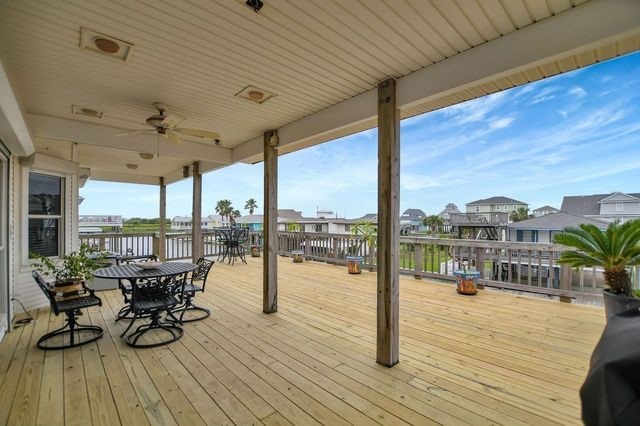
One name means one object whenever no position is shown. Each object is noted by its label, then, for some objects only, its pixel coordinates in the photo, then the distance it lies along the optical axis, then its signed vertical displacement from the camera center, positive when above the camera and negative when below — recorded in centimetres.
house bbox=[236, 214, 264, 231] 2382 -39
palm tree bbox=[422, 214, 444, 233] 1294 -39
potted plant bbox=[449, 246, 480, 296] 483 -115
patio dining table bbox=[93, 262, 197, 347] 320 -94
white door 343 -29
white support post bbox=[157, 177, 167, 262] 856 -35
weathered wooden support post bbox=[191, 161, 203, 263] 667 +27
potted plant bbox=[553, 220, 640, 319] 295 -43
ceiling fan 326 +107
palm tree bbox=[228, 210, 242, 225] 2658 +24
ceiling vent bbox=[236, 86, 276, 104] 296 +129
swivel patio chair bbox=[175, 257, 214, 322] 383 -106
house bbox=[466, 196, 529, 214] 1414 +50
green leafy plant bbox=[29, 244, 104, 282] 351 -67
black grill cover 71 -46
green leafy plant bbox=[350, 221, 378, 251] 671 -42
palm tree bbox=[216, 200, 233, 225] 2631 +69
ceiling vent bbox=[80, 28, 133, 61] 199 +125
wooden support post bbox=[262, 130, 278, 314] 416 -20
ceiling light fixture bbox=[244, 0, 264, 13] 167 +125
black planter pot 269 -86
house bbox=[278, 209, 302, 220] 2781 +3
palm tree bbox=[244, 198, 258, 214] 3008 +100
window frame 422 +0
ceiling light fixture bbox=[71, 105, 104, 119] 341 +127
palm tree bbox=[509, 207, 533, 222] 1334 +5
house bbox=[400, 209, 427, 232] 2011 +1
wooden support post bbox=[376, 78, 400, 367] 264 -6
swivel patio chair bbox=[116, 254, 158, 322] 338 -133
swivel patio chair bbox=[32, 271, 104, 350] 302 -113
